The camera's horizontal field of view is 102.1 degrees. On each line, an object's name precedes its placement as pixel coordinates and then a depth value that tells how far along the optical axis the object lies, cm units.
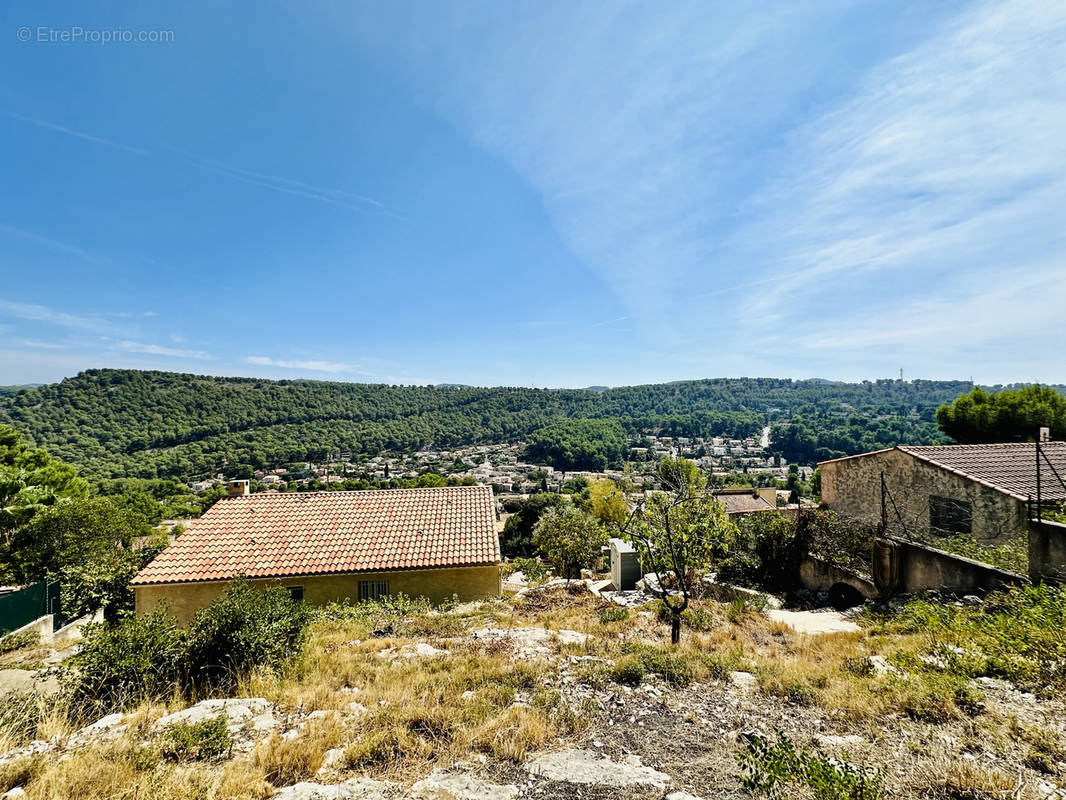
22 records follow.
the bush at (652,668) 650
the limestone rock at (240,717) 488
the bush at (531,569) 2010
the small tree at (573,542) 2008
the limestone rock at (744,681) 628
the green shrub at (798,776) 329
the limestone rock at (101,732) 464
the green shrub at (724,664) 671
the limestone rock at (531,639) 798
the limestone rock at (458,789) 387
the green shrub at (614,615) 1059
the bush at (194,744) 439
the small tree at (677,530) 852
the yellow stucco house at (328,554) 1342
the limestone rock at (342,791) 384
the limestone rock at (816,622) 979
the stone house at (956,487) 1182
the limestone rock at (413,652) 787
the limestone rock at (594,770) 408
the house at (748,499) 3897
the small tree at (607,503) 3519
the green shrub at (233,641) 655
